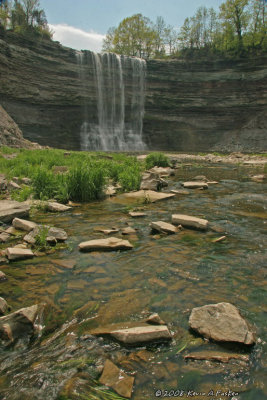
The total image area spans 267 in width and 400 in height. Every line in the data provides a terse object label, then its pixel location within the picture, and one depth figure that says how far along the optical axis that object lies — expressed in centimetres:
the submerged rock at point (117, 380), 165
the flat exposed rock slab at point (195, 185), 911
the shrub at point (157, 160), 1504
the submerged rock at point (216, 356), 189
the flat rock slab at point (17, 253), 341
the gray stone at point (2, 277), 295
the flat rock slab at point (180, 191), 815
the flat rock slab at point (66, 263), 333
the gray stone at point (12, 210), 491
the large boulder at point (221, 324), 202
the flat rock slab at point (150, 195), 712
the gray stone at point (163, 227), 455
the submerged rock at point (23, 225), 444
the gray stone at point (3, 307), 231
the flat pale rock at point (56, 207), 594
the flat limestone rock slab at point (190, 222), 475
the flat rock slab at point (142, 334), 202
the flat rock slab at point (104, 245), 379
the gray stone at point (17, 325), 203
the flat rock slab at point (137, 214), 559
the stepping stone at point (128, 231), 455
